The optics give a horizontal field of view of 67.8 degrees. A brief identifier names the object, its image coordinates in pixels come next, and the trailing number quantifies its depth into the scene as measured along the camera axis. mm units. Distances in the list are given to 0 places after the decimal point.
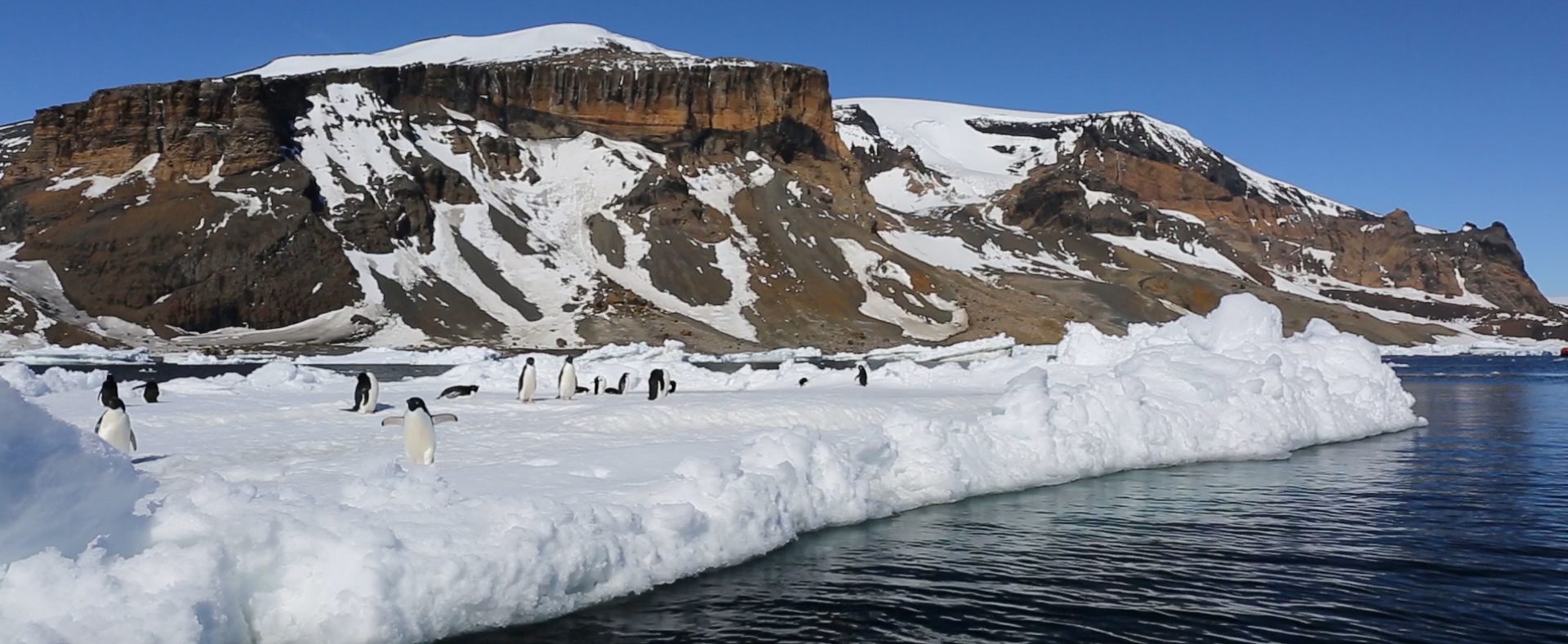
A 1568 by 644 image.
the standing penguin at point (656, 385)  25422
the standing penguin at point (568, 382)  25875
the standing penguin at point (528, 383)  24406
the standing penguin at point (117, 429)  15422
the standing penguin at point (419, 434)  14680
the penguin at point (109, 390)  17450
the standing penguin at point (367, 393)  22578
